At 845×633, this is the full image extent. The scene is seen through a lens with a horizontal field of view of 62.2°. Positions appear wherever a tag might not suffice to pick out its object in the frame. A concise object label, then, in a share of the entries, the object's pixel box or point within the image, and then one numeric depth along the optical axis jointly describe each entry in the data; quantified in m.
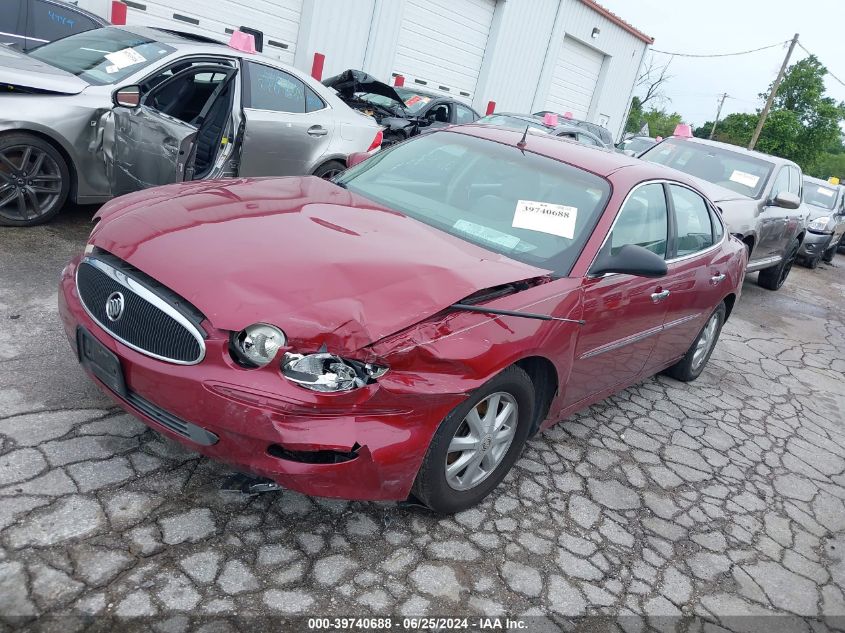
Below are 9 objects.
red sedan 2.44
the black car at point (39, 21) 7.82
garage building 12.70
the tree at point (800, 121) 39.98
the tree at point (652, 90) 57.81
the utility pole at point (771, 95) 31.15
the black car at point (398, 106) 9.43
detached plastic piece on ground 2.58
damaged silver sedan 5.02
